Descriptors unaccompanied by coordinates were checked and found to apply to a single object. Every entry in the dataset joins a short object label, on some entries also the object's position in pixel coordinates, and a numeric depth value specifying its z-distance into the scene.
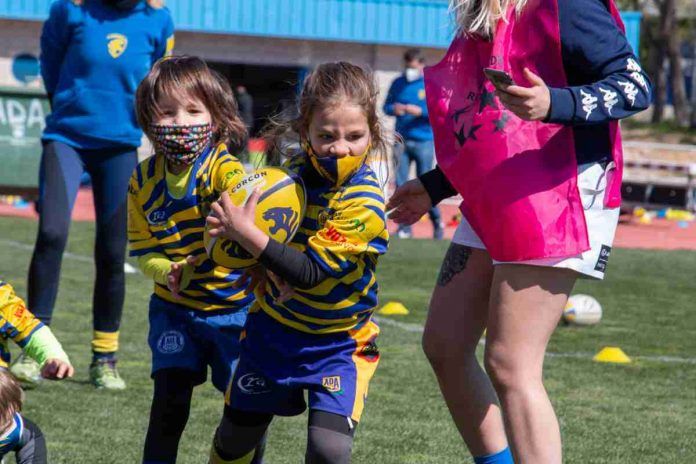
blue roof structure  27.56
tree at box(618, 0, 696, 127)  45.28
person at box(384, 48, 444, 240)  16.75
